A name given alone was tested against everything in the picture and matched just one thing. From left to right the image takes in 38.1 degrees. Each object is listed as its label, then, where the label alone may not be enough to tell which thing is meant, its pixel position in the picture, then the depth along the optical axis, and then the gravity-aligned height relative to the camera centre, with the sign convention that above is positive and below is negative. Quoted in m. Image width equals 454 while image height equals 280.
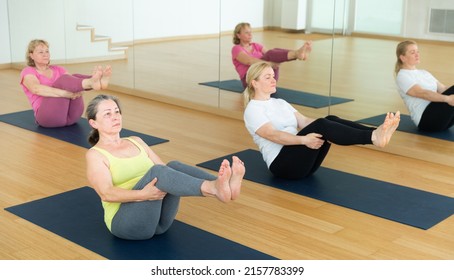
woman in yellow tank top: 2.57 -0.72
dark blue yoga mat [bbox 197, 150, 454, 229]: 3.32 -1.04
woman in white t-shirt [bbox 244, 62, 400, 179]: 3.45 -0.69
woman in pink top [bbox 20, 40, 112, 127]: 4.69 -0.66
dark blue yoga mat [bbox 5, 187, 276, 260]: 2.80 -1.07
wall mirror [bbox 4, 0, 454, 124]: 4.43 -0.34
